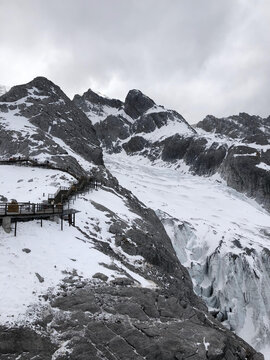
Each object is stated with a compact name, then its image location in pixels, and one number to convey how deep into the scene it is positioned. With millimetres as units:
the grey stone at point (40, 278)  16430
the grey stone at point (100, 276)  18141
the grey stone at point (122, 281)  18141
